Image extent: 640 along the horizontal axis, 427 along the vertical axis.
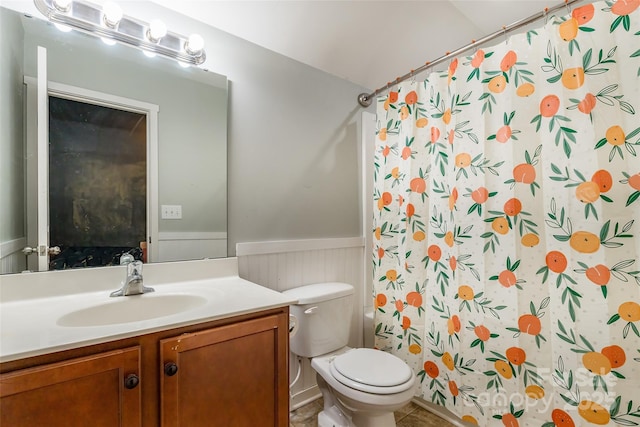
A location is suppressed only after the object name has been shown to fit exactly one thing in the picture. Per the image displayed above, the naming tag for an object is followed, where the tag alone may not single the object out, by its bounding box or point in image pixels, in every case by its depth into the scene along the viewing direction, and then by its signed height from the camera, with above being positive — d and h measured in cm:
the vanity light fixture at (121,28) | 109 +74
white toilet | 123 -71
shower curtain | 105 -6
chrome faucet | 111 -25
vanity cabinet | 69 -45
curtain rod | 121 +80
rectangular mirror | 105 +31
